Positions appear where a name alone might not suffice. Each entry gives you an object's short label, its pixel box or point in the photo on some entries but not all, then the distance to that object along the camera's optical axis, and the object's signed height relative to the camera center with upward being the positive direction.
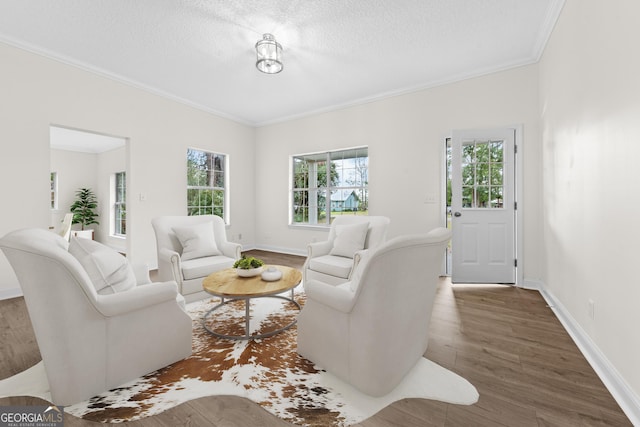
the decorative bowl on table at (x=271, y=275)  2.46 -0.59
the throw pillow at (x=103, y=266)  1.68 -0.35
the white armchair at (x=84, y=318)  1.41 -0.62
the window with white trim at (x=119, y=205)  7.29 +0.15
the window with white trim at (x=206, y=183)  5.39 +0.57
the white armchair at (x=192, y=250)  2.96 -0.48
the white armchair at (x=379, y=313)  1.47 -0.61
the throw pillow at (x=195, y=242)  3.29 -0.38
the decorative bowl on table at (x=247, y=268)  2.55 -0.53
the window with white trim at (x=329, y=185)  5.27 +0.52
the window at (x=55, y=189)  7.33 +0.56
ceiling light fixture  3.08 +1.81
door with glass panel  3.83 +0.06
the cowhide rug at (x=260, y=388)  1.47 -1.07
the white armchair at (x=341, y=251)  3.14 -0.51
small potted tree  7.40 +0.02
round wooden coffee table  2.17 -0.64
